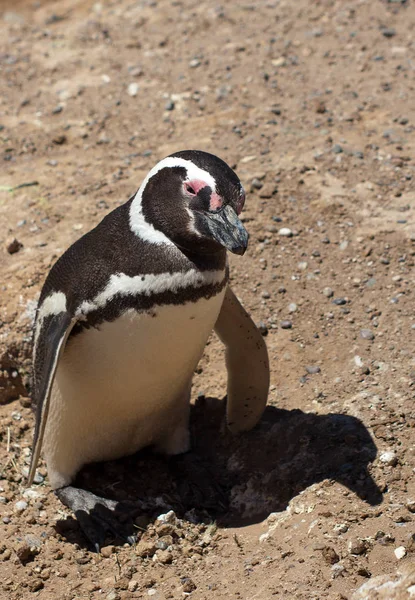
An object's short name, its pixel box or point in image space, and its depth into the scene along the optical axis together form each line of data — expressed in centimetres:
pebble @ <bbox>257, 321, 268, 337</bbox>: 797
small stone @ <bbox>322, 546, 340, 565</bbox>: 536
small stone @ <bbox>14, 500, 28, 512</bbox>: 689
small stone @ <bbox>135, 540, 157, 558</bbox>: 632
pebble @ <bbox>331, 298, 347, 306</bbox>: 792
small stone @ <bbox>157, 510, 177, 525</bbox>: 658
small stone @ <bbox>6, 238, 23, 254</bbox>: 882
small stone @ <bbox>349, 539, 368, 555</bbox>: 542
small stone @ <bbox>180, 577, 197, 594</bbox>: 571
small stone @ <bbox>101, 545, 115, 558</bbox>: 642
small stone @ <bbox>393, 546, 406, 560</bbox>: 532
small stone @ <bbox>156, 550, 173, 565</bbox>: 618
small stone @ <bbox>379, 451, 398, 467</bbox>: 621
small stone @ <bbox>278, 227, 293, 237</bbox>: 864
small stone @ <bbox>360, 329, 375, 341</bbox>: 746
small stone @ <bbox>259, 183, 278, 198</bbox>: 903
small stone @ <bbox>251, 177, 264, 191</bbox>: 915
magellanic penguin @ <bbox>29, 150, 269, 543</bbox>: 576
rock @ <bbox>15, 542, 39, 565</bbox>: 625
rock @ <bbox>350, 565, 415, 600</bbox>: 448
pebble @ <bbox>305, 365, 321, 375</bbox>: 744
